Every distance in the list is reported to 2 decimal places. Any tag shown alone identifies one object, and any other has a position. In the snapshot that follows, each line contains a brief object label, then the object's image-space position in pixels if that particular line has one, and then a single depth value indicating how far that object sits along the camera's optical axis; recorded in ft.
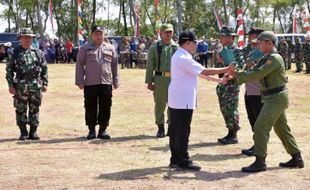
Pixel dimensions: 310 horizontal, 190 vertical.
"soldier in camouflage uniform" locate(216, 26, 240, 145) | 27.32
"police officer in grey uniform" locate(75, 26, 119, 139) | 29.81
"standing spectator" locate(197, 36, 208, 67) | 91.58
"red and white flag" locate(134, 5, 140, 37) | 110.32
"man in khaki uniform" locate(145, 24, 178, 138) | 30.09
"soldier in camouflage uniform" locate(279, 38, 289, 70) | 86.12
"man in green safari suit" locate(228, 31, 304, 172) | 21.57
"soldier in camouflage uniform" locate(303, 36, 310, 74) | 76.49
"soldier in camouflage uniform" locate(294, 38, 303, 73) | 79.77
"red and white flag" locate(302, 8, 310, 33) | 78.54
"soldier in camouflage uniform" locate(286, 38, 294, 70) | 86.46
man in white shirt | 21.75
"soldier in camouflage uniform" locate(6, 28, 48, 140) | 29.40
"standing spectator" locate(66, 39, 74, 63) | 110.61
